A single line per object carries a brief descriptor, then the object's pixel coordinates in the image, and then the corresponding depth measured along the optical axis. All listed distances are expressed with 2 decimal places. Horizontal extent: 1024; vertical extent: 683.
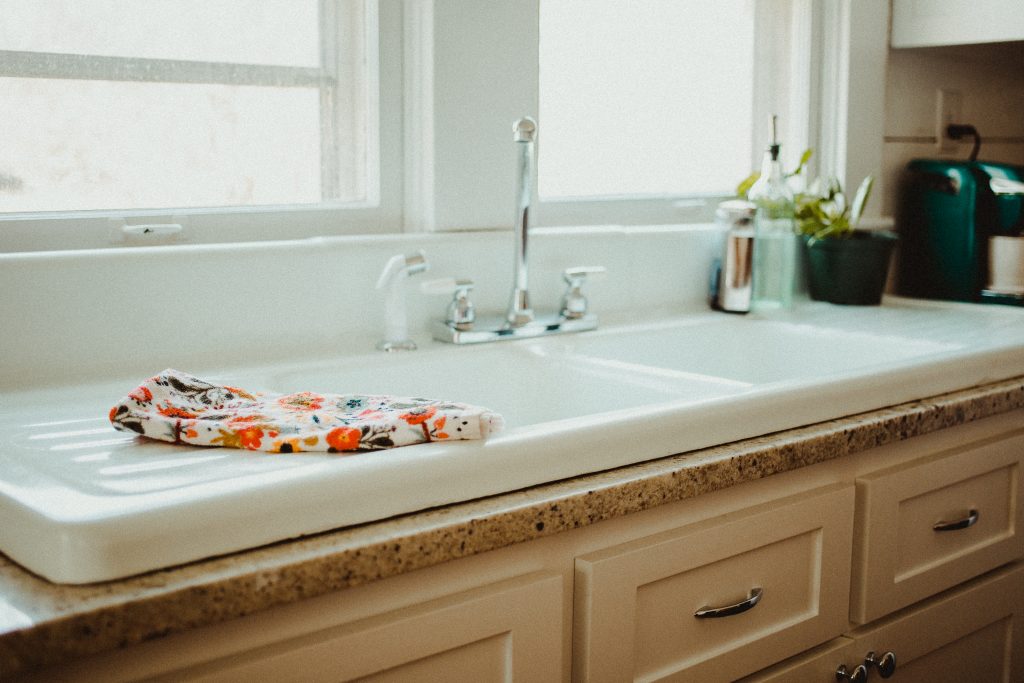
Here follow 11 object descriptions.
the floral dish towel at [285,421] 0.92
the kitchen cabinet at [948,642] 1.25
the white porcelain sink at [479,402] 0.76
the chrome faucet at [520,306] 1.52
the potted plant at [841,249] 2.01
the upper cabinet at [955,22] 2.02
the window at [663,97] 1.87
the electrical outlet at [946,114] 2.34
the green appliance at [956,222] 2.05
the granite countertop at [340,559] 0.69
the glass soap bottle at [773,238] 1.93
